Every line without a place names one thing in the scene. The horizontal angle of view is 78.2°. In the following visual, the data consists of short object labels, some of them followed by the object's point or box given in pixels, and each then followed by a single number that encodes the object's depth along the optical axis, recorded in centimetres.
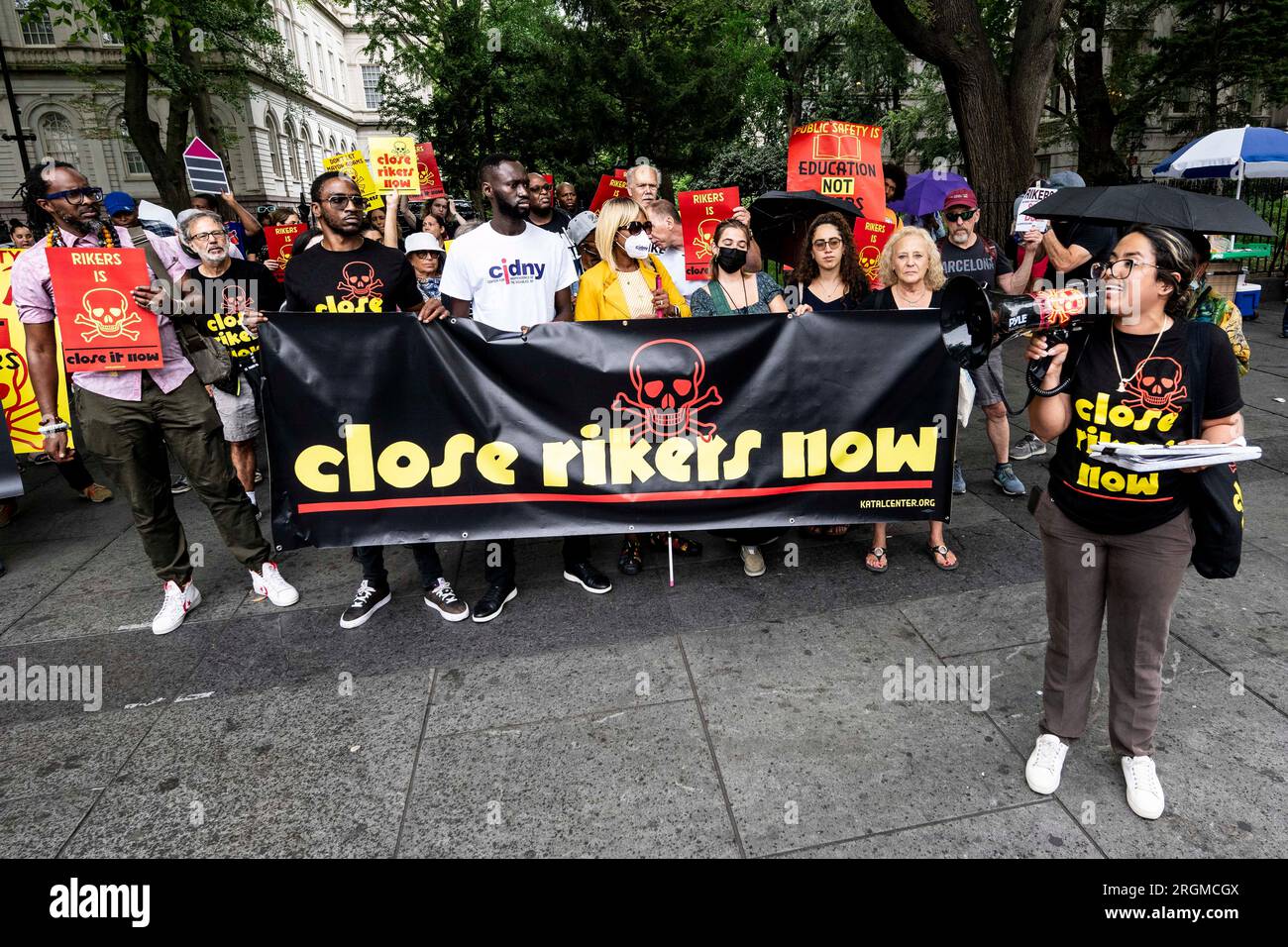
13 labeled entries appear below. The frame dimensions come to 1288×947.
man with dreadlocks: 407
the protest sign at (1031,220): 551
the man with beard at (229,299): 441
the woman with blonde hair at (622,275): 446
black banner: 405
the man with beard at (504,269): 434
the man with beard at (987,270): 550
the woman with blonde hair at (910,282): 457
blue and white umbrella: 1193
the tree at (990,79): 1030
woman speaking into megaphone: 254
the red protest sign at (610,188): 703
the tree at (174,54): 1399
